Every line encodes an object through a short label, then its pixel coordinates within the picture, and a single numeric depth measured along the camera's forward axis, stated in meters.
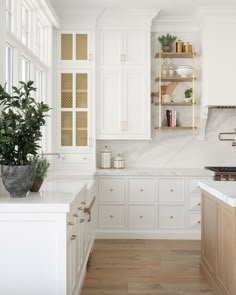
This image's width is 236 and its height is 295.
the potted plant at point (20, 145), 2.35
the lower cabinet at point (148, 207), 5.01
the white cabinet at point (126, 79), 5.19
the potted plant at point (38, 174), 2.63
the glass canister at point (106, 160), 5.33
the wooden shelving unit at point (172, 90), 5.23
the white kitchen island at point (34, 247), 2.20
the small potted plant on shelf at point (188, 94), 5.30
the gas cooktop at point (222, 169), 4.93
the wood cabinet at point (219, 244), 2.74
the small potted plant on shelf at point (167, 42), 5.26
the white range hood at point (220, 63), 4.94
